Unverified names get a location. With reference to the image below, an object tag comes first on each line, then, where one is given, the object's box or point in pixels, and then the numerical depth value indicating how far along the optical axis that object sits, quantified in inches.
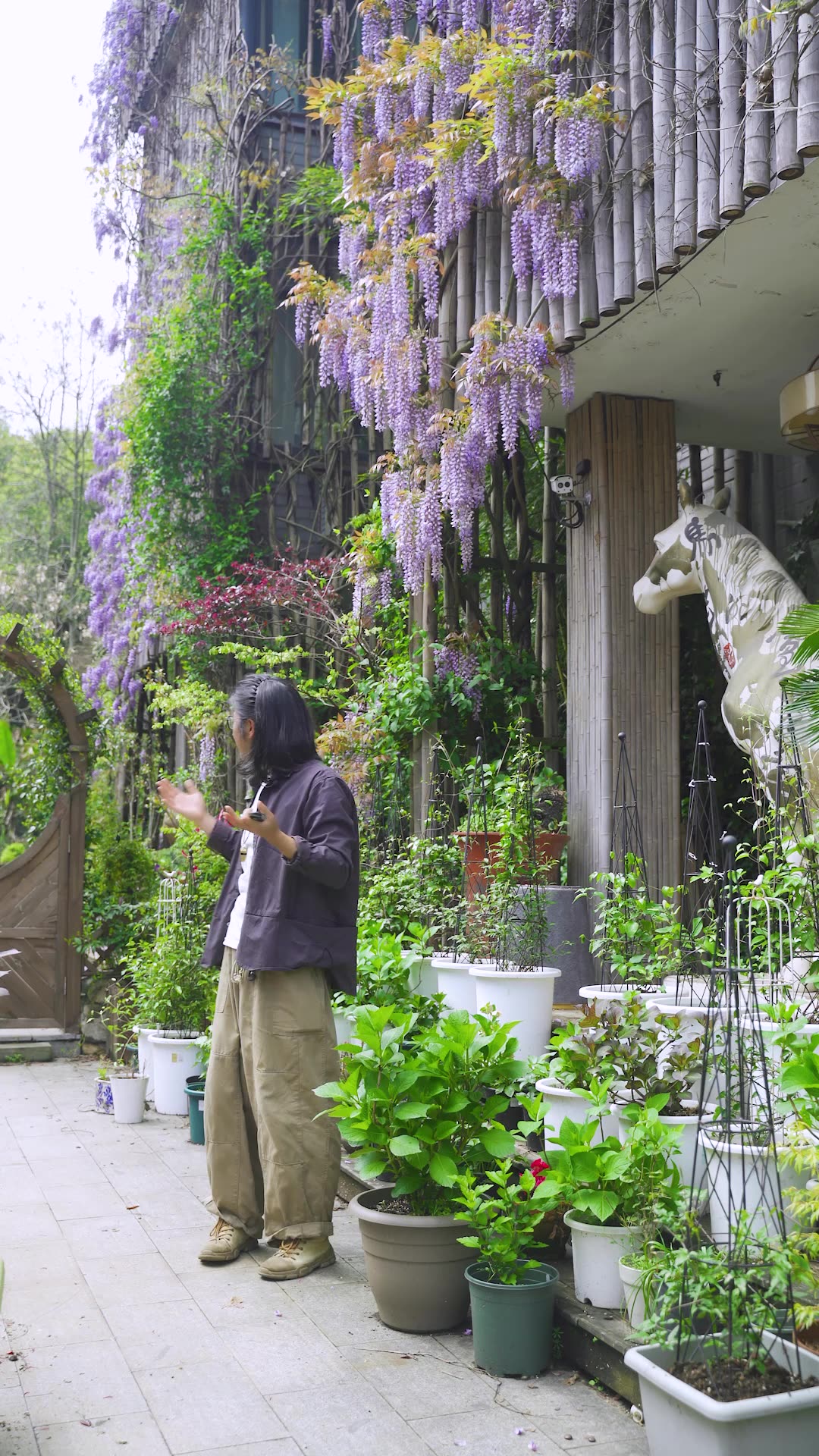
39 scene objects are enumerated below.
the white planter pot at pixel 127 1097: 230.7
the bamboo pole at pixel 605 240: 175.0
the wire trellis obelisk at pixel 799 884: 124.7
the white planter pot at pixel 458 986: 181.3
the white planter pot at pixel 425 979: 191.8
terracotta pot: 197.0
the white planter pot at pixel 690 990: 146.8
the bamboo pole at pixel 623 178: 169.9
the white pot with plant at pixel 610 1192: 111.3
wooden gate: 313.9
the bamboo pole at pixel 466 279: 218.8
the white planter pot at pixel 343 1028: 197.2
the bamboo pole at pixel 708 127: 150.1
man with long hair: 142.1
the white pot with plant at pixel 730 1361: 83.9
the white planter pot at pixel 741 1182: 100.4
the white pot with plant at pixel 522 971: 160.4
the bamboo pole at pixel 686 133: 154.7
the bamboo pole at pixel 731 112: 145.4
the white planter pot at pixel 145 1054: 249.4
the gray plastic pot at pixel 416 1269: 123.7
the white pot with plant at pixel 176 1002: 240.5
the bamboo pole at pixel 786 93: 135.8
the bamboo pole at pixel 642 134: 166.4
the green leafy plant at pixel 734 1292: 88.8
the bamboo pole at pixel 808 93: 131.9
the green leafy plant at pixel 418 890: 210.1
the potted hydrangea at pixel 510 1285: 115.0
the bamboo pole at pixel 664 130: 159.2
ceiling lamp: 176.6
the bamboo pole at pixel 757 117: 140.2
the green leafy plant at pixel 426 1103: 124.6
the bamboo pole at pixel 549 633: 255.3
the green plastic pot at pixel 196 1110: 215.0
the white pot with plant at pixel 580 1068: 126.3
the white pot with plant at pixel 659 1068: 122.7
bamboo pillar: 205.0
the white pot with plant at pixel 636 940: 145.6
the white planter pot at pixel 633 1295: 108.0
